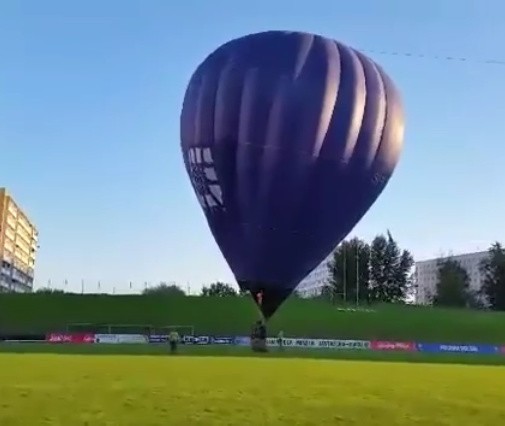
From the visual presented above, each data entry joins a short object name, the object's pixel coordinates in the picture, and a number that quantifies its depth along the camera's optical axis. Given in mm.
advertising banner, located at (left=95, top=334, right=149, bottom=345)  49500
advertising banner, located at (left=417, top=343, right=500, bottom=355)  54312
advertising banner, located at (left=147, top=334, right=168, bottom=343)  50062
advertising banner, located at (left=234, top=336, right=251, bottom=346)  50419
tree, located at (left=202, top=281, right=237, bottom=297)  114894
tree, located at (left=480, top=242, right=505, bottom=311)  101188
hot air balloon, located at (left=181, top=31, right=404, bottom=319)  30047
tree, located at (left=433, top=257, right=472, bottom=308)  104625
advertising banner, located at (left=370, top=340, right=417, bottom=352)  53344
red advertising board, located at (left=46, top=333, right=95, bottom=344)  50500
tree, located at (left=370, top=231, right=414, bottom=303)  114625
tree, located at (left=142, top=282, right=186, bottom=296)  83950
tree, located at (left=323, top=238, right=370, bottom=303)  109688
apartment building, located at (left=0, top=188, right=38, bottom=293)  132750
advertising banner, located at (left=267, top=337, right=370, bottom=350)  50000
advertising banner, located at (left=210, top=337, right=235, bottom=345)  50088
